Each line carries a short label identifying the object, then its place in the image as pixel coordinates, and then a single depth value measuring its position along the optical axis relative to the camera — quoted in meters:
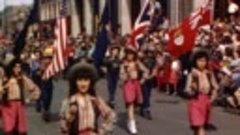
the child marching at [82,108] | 8.21
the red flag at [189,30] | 17.11
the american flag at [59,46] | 16.23
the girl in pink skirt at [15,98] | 11.98
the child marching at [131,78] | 14.91
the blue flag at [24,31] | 13.70
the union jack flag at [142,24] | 17.40
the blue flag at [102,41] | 13.53
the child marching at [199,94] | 12.23
